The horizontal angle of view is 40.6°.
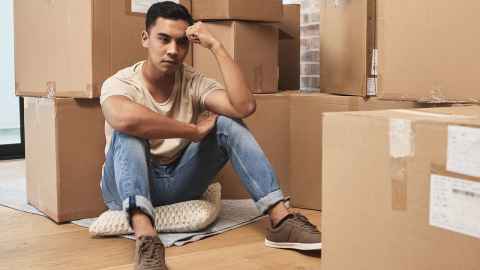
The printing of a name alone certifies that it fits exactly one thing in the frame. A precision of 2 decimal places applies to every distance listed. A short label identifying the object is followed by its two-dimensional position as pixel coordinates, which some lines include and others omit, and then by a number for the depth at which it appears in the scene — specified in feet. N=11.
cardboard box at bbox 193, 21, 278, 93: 7.93
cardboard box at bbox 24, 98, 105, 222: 7.11
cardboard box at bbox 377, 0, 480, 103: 5.16
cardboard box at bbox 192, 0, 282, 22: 7.82
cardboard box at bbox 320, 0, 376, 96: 7.23
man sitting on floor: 6.01
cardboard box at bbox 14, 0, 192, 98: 7.07
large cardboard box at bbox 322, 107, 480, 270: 3.35
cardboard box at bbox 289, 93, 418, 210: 7.66
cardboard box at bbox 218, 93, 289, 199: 8.01
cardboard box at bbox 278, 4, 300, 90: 9.61
